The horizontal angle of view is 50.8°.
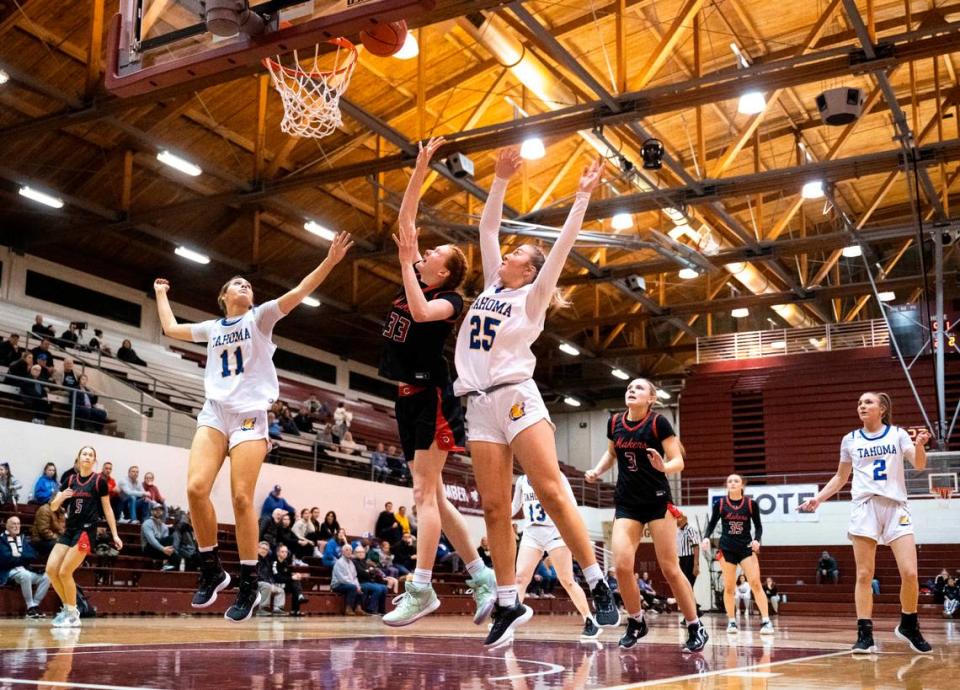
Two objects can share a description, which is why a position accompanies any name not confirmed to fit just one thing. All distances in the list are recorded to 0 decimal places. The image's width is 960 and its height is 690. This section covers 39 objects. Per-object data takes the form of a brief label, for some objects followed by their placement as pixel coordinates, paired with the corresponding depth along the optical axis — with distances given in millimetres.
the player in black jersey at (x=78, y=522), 11188
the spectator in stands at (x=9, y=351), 17656
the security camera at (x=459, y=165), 19845
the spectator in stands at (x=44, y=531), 13602
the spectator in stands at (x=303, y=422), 24234
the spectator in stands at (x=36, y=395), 17150
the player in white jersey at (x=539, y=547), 10945
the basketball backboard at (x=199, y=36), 6953
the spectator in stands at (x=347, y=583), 17891
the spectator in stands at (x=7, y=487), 14922
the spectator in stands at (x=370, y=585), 18312
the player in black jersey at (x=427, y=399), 5926
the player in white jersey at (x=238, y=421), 6242
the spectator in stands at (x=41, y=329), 20228
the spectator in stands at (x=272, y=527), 16953
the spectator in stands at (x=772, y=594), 24478
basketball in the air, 7941
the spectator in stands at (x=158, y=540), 15844
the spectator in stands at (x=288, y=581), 16625
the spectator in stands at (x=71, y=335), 21219
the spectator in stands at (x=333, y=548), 18812
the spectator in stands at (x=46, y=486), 15469
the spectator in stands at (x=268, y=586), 16089
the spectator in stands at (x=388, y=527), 20906
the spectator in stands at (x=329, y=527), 19652
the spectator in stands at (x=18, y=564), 13070
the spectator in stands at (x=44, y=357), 18125
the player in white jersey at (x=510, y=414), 5453
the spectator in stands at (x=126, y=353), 21938
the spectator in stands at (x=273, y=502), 18875
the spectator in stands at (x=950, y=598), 22656
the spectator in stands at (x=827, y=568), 27000
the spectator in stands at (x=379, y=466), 24520
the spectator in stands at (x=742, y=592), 24819
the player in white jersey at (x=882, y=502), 7562
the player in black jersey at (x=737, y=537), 12547
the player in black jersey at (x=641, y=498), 7211
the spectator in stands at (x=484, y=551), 20559
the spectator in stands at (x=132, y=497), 16672
